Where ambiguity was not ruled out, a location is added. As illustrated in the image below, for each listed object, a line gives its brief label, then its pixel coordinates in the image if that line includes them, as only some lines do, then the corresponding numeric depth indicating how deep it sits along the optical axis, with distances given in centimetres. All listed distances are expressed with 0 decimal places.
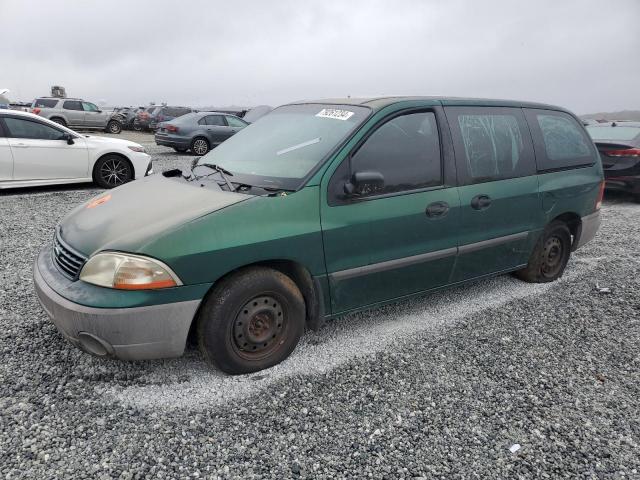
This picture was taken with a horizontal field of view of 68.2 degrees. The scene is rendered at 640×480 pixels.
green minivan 252
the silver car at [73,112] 2223
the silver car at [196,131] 1502
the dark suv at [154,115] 2448
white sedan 778
